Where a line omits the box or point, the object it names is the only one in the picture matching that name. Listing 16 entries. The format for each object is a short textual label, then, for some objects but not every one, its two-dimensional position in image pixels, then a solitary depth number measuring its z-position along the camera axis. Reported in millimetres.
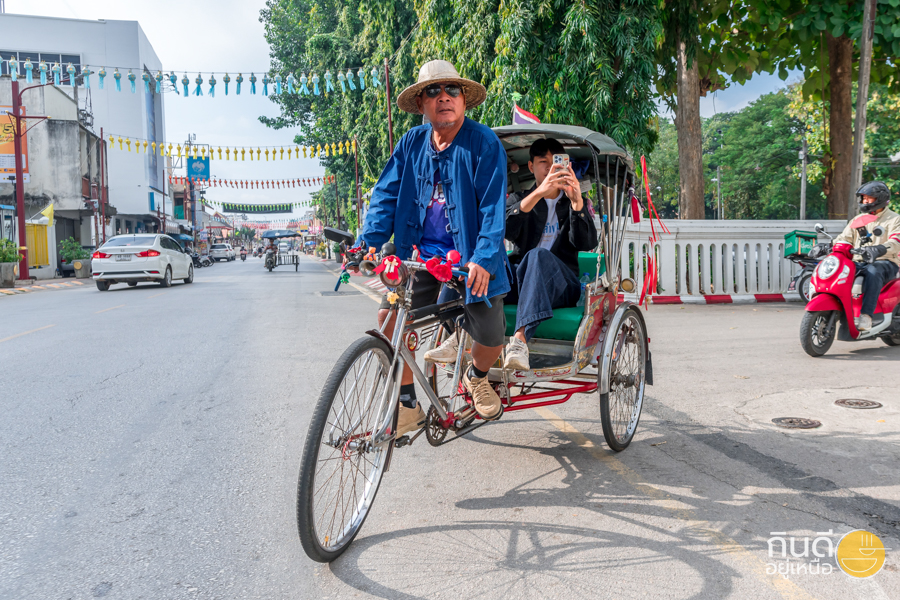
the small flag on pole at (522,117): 9945
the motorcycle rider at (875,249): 7004
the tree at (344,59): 22848
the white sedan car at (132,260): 17953
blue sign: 78188
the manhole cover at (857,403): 4895
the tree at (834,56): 12180
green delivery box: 11672
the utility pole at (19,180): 24375
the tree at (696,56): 13672
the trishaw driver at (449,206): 3199
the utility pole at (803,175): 39562
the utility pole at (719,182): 53419
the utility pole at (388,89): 21656
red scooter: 6934
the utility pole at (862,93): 11648
